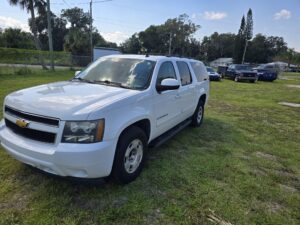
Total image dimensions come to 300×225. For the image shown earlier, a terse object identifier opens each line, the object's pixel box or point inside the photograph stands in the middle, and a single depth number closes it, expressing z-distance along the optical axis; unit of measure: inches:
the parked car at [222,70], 958.5
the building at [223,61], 3037.6
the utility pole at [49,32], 795.4
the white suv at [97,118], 95.3
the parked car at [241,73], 818.8
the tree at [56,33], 2588.6
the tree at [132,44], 3397.9
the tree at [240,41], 2642.7
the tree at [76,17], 2544.3
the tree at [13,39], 1638.5
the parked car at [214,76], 807.1
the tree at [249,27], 2620.6
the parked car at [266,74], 925.2
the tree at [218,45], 3779.5
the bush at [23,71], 616.4
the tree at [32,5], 1011.9
